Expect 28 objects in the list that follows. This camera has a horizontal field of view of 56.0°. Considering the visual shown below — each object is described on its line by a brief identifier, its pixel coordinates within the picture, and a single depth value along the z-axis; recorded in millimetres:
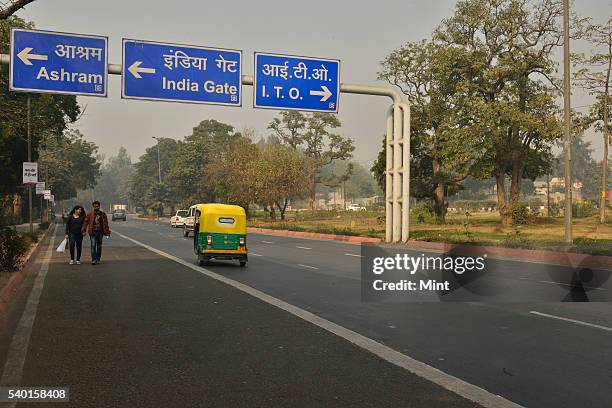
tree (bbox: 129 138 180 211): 105250
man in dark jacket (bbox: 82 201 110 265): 17266
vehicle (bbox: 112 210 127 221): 81131
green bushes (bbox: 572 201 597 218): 56162
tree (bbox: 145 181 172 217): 104250
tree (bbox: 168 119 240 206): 90125
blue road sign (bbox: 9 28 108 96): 15445
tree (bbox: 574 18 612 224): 39031
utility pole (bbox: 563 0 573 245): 21062
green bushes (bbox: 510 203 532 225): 41188
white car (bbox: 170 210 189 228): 50031
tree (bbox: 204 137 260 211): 57938
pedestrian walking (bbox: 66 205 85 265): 17141
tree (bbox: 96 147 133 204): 188750
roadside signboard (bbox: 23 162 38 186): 26797
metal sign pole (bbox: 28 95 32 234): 30995
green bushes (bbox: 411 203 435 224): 49244
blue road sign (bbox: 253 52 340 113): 18500
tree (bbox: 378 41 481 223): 39406
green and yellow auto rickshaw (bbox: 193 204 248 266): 17562
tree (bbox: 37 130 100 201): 65625
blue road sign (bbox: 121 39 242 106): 17062
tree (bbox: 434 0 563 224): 37719
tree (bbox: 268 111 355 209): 92688
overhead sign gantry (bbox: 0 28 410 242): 15719
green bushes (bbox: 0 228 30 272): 14719
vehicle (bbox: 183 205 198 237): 35872
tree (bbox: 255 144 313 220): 56688
